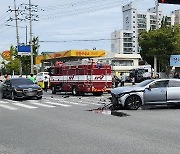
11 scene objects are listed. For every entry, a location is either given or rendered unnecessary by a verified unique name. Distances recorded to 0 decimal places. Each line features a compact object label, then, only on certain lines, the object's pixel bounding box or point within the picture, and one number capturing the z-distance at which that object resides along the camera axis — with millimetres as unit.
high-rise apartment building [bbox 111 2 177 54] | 130250
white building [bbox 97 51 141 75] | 83062
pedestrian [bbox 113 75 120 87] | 36125
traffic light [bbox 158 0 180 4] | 18661
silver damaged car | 16234
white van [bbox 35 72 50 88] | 38644
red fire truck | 26641
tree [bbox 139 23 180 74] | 45469
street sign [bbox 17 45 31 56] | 53872
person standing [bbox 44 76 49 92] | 35256
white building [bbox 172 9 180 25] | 133450
